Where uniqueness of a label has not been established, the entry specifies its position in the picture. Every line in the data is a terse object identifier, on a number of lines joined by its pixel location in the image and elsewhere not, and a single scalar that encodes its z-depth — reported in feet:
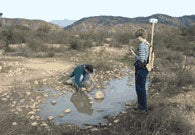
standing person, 24.98
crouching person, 32.81
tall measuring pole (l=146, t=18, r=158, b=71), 25.08
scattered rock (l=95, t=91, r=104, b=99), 31.12
